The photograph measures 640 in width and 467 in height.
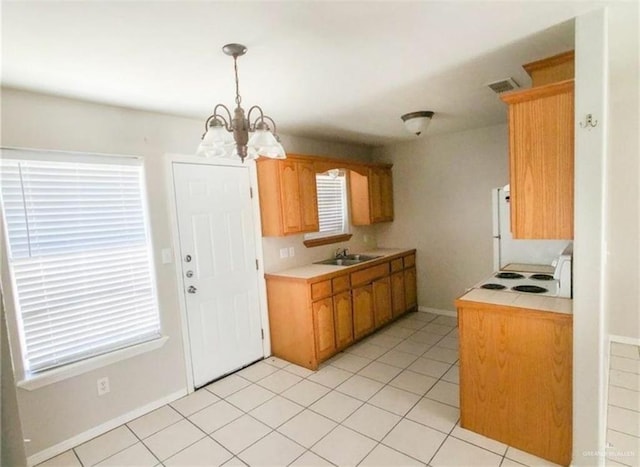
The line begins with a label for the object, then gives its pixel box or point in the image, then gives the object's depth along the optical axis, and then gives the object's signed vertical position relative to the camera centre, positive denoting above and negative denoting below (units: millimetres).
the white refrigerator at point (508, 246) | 3164 -478
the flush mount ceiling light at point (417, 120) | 3088 +817
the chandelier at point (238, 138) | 1687 +411
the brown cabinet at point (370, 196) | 4383 +168
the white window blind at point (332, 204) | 4180 +83
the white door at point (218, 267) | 2869 -470
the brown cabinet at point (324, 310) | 3121 -1036
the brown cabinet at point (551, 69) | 1964 +796
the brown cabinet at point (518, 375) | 1816 -1049
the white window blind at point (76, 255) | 2064 -204
